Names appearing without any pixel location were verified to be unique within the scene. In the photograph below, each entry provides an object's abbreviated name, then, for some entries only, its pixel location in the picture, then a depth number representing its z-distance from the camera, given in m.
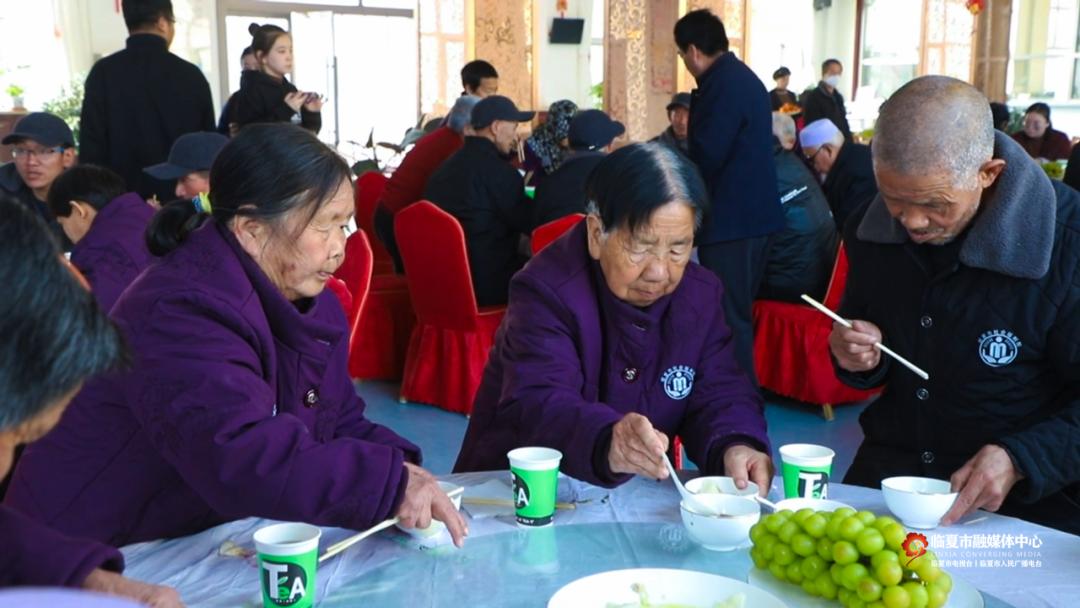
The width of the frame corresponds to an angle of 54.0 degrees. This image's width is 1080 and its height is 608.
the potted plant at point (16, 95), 9.76
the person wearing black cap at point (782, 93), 9.05
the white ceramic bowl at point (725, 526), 1.39
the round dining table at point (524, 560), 1.28
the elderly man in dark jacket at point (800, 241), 4.49
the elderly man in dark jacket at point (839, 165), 4.93
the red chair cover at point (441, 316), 4.22
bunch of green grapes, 1.13
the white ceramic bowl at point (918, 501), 1.47
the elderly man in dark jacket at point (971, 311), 1.71
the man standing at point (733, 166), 4.09
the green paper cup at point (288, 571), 1.19
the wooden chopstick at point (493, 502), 1.59
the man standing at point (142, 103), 4.11
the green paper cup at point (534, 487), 1.50
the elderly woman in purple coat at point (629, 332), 1.88
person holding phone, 4.81
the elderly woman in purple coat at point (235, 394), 1.37
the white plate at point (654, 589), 1.19
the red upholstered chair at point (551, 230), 3.94
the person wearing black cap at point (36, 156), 4.04
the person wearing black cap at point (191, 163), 3.53
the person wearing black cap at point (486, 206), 4.68
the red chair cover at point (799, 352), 4.36
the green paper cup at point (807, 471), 1.57
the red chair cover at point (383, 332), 4.91
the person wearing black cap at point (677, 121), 6.21
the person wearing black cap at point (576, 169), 4.43
